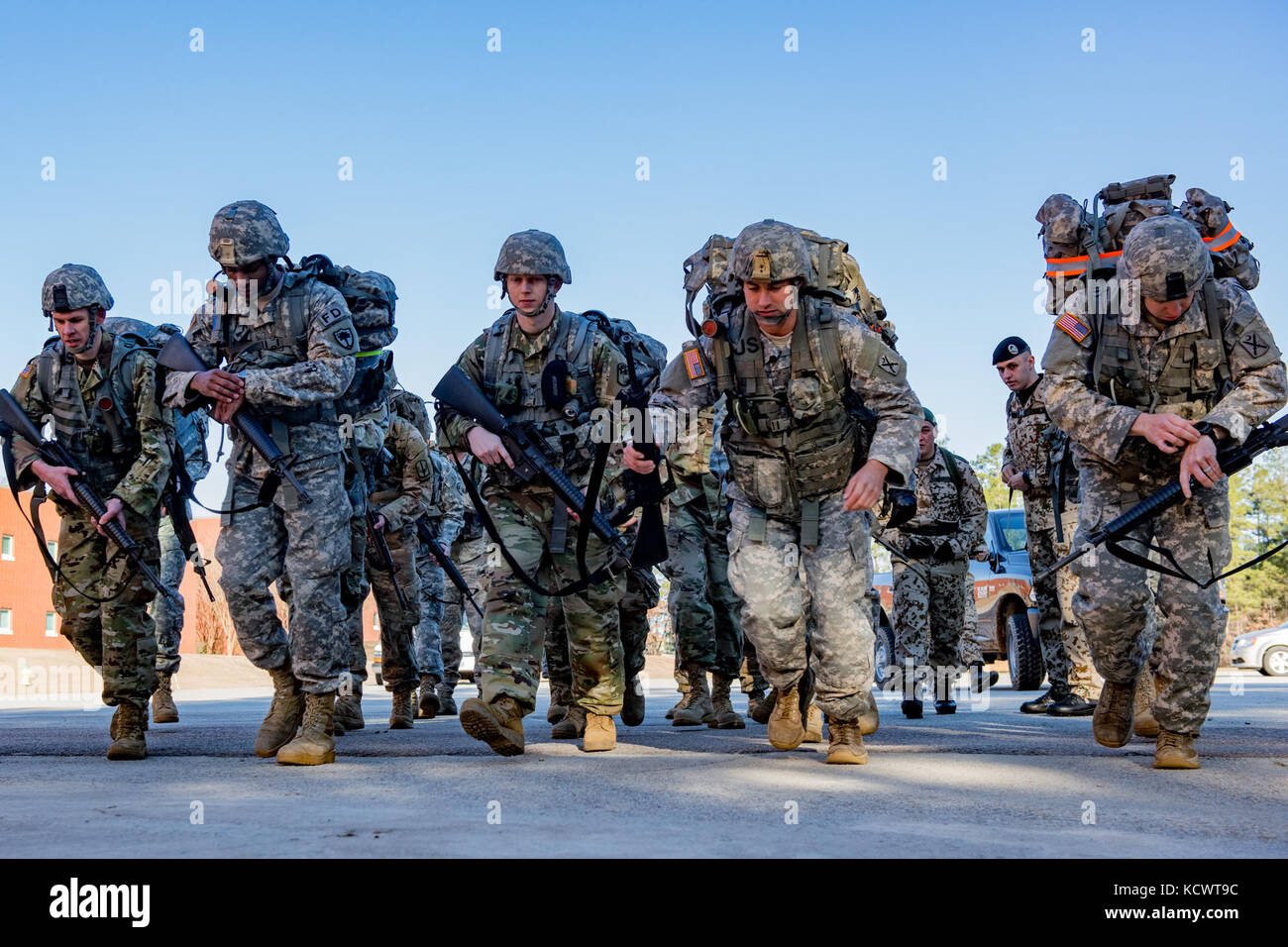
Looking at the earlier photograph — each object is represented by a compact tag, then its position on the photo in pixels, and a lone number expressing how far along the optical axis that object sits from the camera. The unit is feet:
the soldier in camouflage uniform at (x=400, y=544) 29.22
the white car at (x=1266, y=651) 71.20
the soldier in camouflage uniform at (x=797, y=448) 18.61
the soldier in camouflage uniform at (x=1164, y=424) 17.40
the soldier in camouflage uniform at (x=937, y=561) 30.32
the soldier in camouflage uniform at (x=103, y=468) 21.21
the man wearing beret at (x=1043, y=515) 29.40
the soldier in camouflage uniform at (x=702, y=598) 28.35
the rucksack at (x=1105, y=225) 22.18
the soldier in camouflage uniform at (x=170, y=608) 30.40
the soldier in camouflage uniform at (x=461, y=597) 37.08
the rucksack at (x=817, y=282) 20.04
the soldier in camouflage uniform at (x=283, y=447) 19.30
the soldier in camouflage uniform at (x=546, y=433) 20.52
